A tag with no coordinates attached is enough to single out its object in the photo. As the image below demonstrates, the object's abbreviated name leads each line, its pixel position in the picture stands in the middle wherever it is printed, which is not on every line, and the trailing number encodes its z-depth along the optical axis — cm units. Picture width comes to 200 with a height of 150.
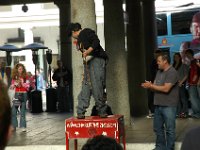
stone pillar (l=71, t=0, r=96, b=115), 1042
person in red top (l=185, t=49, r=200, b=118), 1478
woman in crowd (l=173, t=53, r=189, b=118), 1498
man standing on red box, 839
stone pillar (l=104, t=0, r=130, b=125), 1317
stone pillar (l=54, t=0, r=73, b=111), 2214
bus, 2711
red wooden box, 812
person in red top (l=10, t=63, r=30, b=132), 1289
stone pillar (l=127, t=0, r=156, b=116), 1600
